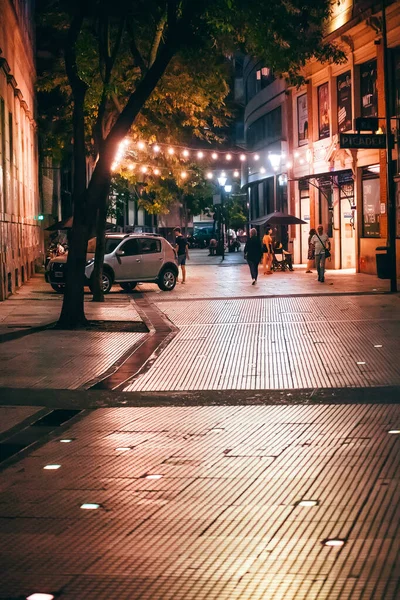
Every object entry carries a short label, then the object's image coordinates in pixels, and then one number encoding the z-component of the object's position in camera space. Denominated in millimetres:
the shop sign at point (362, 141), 26391
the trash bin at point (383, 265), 25375
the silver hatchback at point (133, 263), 28859
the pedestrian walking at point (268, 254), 37781
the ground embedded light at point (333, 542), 5512
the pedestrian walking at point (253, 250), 30703
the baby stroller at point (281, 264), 40675
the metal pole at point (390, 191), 24281
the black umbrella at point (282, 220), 40094
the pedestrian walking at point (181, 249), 32812
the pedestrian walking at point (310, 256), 34475
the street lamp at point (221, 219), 55156
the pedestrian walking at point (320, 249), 30281
